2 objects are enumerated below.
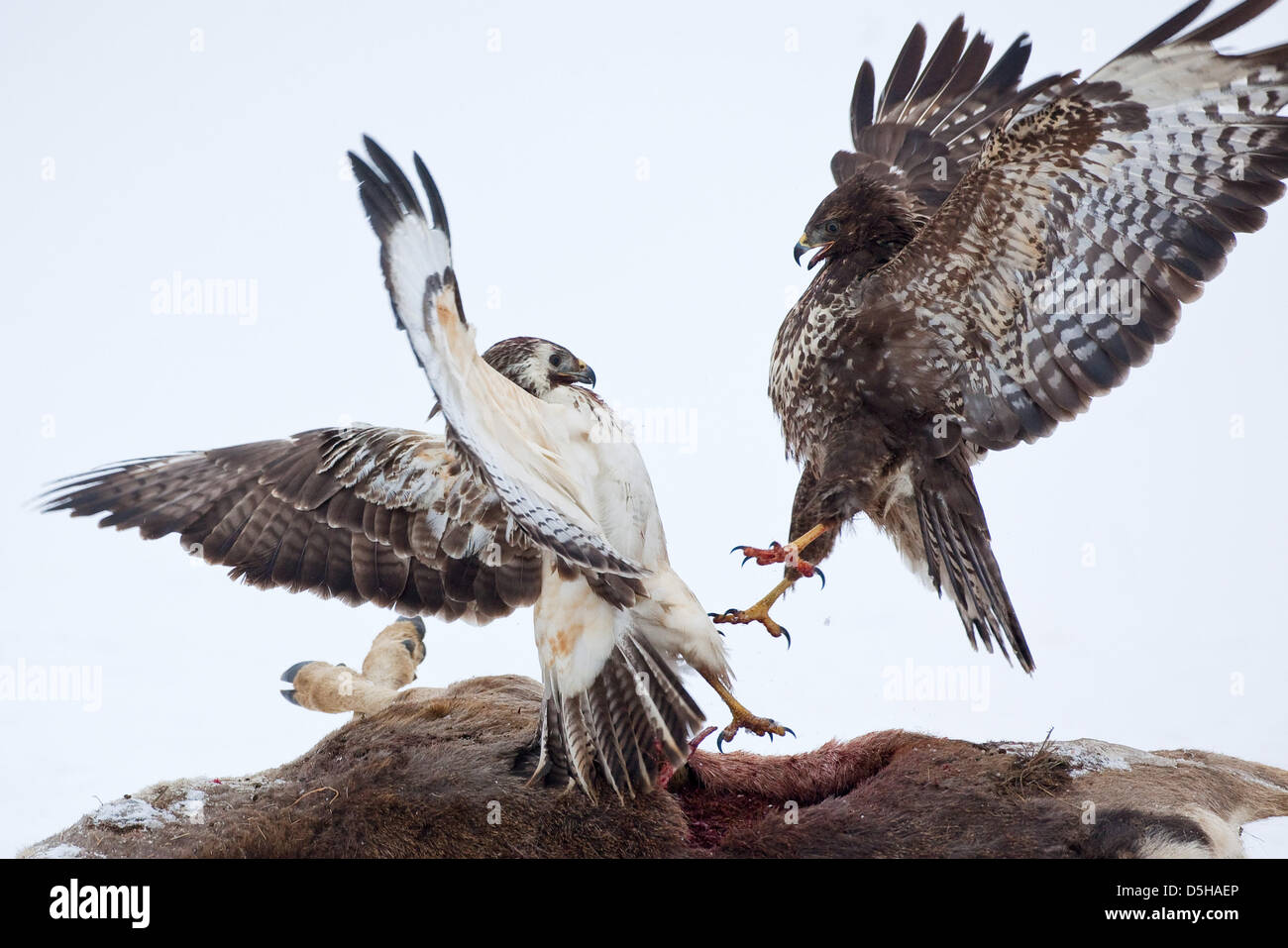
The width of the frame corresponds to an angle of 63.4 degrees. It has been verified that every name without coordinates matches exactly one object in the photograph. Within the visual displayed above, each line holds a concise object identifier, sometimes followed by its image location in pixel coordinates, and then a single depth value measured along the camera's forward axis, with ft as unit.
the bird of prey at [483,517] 8.04
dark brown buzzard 10.18
